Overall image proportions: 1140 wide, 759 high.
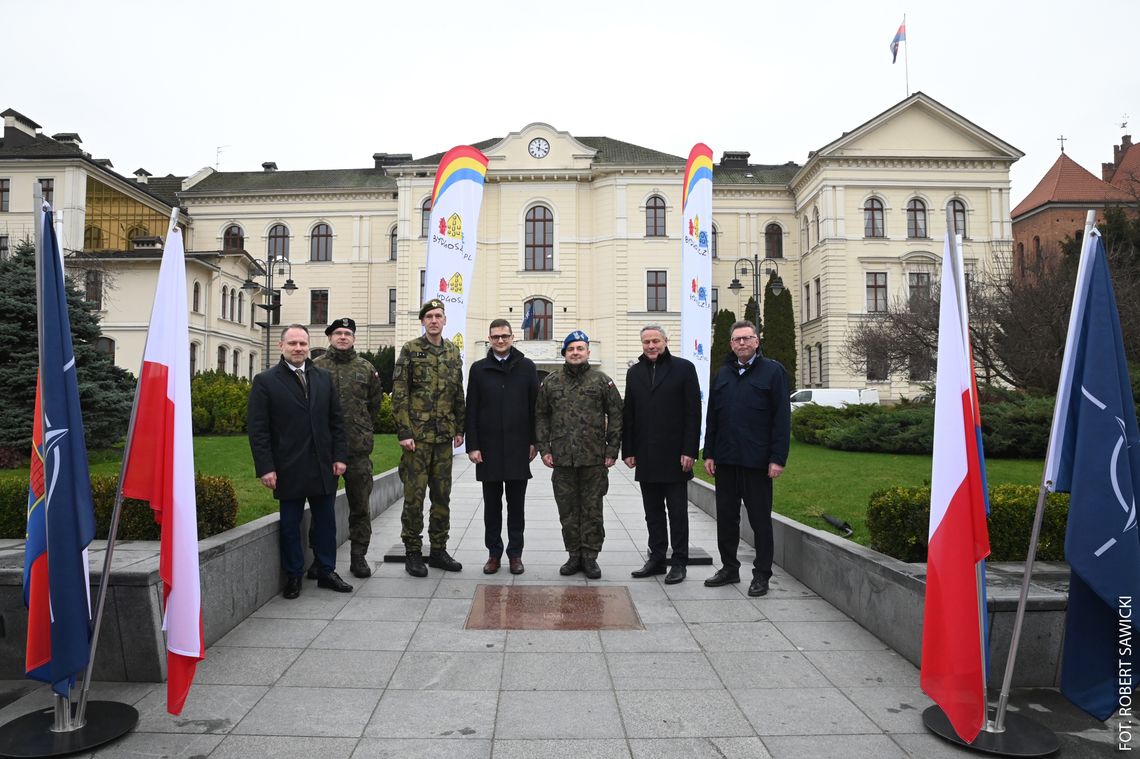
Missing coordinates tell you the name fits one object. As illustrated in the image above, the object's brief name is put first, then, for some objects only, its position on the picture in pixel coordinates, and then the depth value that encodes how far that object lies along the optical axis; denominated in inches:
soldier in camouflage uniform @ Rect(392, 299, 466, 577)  261.4
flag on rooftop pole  1642.5
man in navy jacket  242.4
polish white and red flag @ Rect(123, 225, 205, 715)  143.8
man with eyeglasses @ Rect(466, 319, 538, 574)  263.4
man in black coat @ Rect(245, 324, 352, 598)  227.6
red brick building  2101.4
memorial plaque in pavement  207.8
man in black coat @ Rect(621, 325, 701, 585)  258.8
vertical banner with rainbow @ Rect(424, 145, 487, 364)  505.7
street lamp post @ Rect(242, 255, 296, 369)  1771.4
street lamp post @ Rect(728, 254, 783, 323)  1750.1
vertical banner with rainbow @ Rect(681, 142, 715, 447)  409.4
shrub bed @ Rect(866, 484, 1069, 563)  205.8
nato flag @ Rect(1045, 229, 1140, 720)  129.8
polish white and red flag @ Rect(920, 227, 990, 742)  134.3
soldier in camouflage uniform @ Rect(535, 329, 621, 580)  261.4
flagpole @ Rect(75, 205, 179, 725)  140.3
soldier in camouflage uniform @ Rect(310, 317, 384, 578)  262.5
